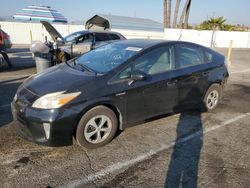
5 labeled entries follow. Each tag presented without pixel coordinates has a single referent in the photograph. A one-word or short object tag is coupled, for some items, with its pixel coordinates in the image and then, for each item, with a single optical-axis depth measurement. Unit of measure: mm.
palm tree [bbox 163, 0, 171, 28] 26434
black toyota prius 3246
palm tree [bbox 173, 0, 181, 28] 27281
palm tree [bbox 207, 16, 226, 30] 29225
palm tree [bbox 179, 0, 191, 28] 27484
